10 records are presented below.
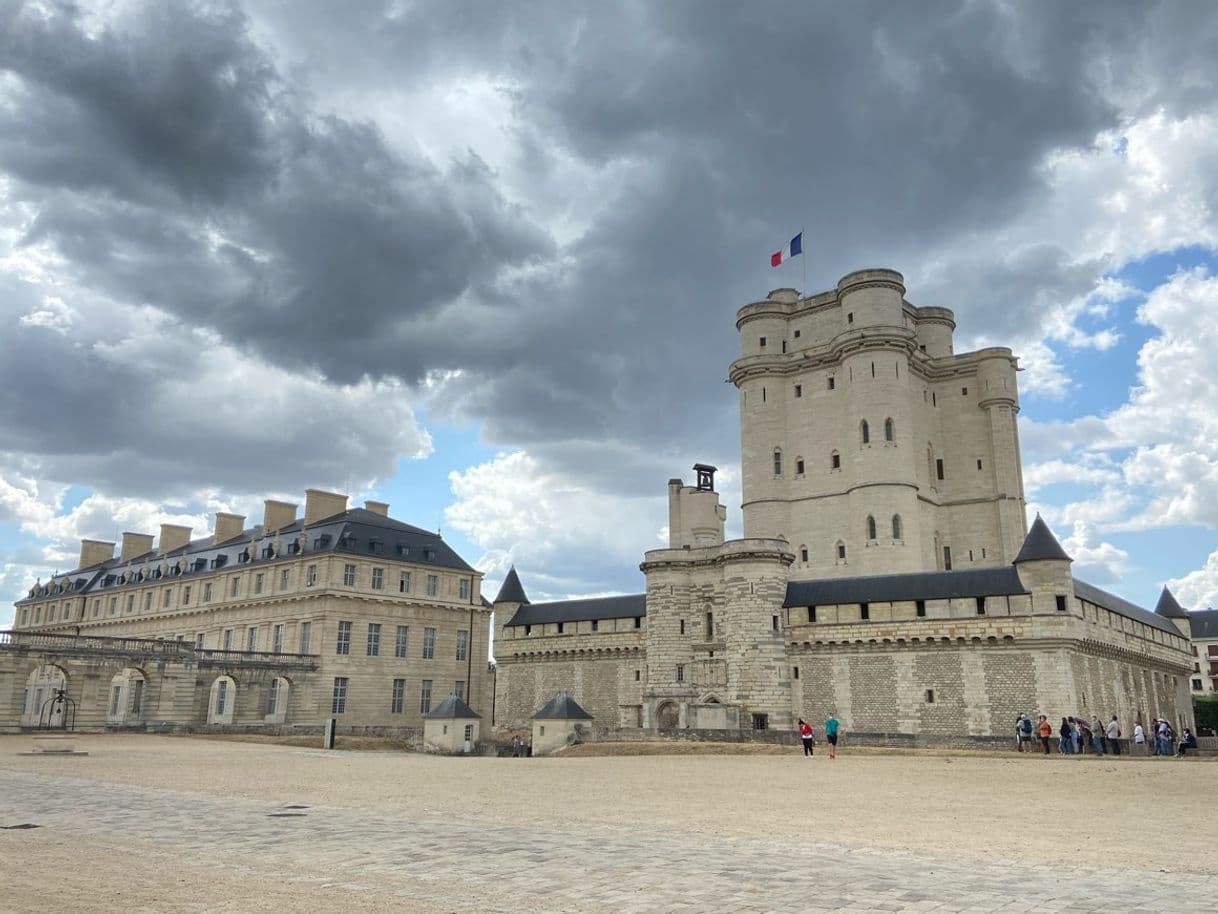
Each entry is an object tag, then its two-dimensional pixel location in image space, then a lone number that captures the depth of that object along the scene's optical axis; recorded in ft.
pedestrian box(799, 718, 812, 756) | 100.07
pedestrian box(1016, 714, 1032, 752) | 105.60
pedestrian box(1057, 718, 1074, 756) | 104.53
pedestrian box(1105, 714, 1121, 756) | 105.40
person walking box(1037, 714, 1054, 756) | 103.09
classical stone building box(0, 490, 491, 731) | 154.81
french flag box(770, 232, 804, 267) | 180.45
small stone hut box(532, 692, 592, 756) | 141.49
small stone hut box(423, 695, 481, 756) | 149.83
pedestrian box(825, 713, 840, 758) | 95.66
